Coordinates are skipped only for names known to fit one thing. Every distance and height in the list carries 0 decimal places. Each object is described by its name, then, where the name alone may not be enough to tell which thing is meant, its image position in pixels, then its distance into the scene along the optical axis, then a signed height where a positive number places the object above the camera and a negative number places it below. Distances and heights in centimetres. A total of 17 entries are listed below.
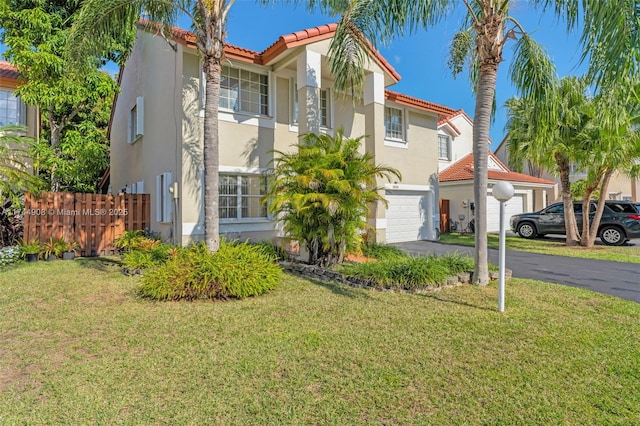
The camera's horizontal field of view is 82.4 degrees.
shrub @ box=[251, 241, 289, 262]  1002 -106
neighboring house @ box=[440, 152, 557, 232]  2044 +131
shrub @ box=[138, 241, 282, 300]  688 -124
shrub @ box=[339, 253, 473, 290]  749 -123
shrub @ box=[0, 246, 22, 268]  1038 -118
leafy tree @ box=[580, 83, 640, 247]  1071 +218
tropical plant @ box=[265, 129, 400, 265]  876 +47
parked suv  1510 -38
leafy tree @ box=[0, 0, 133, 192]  1320 +496
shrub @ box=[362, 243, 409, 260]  1041 -112
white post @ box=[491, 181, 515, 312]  601 -6
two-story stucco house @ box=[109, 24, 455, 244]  1084 +318
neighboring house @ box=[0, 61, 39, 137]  1648 +508
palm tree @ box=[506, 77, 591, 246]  1349 +284
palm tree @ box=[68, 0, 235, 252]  807 +404
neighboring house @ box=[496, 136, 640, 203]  3089 +223
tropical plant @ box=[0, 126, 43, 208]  1026 +113
